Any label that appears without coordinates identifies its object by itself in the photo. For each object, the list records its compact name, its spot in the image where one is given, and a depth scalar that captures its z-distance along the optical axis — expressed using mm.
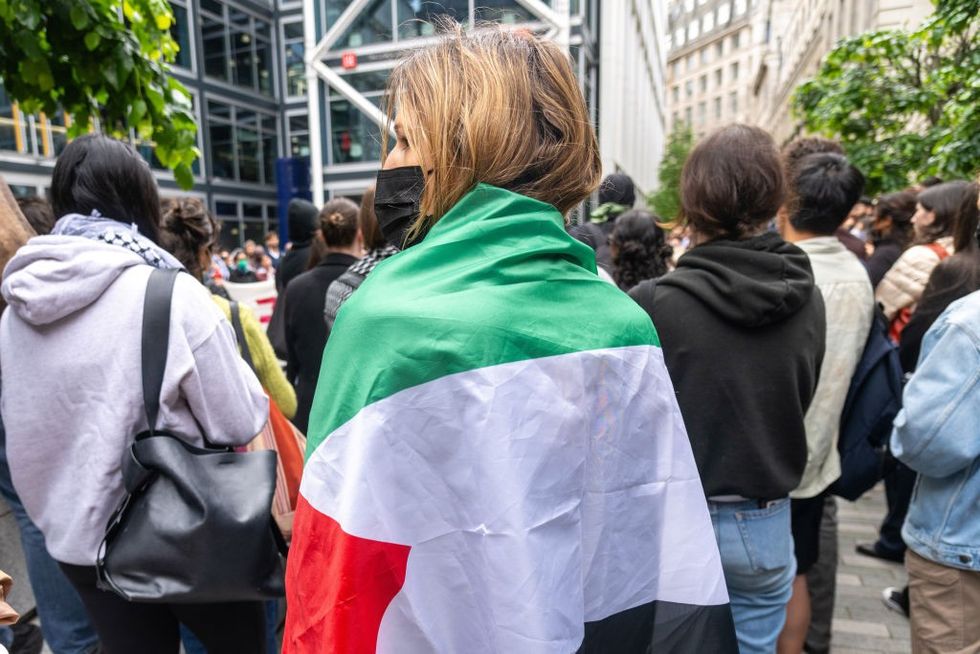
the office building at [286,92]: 18031
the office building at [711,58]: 69375
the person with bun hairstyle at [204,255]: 2639
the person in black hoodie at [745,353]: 1819
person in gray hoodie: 1707
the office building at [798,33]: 13734
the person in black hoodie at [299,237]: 4621
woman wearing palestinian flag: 911
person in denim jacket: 1806
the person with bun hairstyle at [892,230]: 4719
